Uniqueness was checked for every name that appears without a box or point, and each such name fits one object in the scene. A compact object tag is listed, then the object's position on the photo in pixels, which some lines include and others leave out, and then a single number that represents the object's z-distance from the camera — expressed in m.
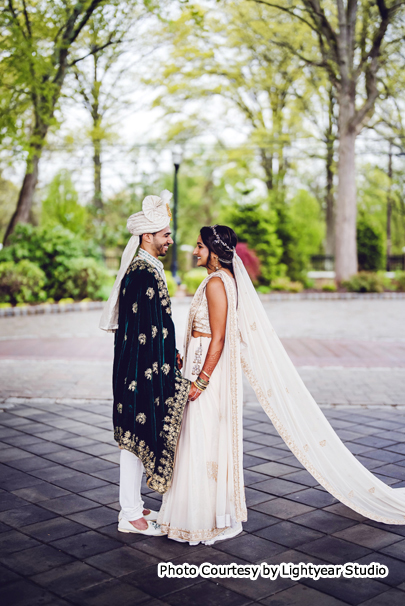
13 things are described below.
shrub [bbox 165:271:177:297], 16.94
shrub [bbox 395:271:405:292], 21.16
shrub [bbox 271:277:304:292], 20.50
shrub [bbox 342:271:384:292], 20.12
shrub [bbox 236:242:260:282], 19.63
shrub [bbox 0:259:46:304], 14.62
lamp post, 18.73
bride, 3.45
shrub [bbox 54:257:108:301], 15.80
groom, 3.35
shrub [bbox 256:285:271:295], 20.19
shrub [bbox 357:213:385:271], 24.23
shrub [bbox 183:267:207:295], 18.70
